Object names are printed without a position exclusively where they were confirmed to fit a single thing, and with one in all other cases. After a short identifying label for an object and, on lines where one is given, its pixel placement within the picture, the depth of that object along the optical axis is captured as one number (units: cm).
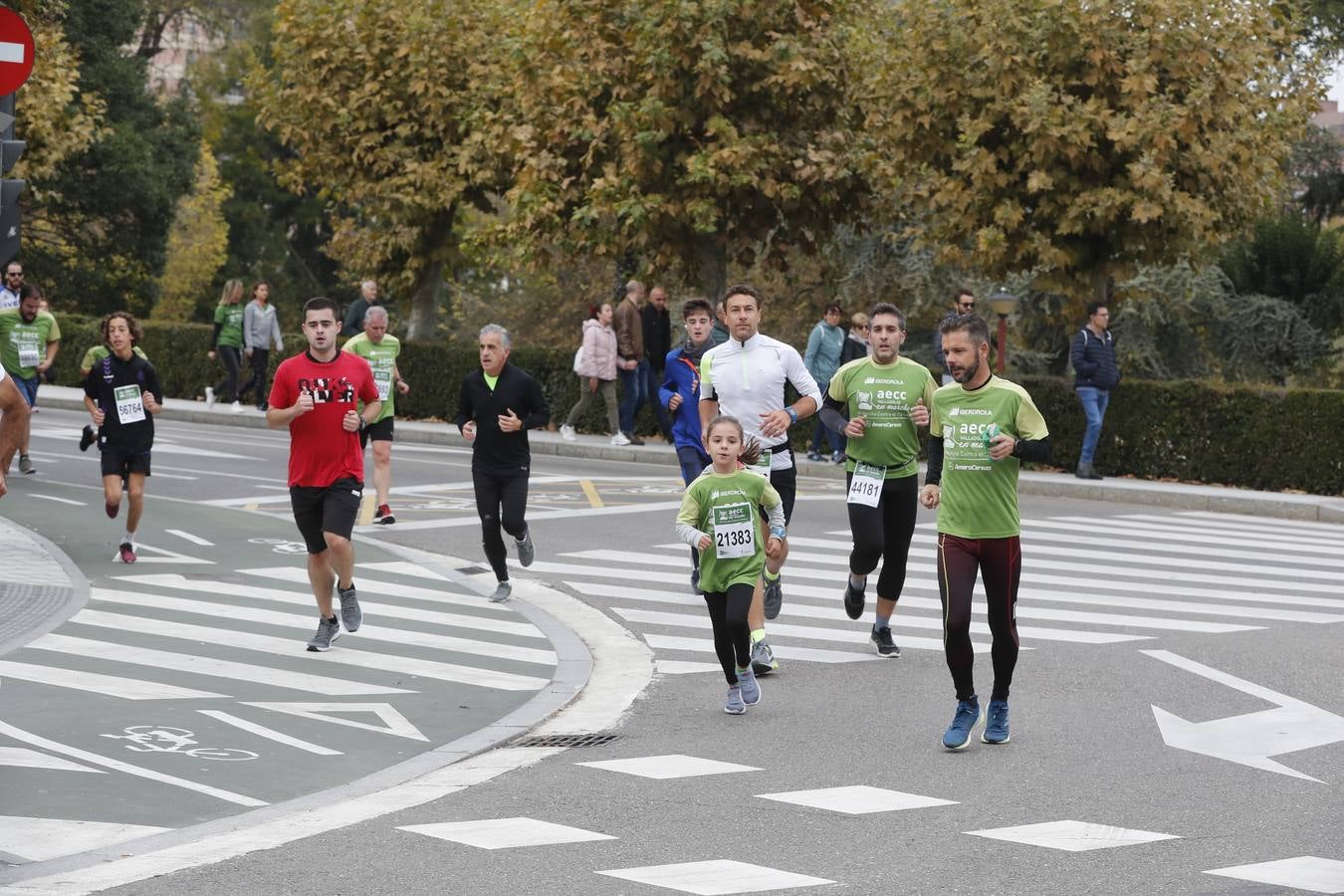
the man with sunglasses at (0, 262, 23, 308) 2064
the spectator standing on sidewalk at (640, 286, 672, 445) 2570
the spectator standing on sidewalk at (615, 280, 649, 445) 2525
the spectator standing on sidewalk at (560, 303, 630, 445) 2581
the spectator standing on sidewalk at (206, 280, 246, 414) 3000
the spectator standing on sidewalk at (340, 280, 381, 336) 2620
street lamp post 2536
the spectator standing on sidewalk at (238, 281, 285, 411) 3017
